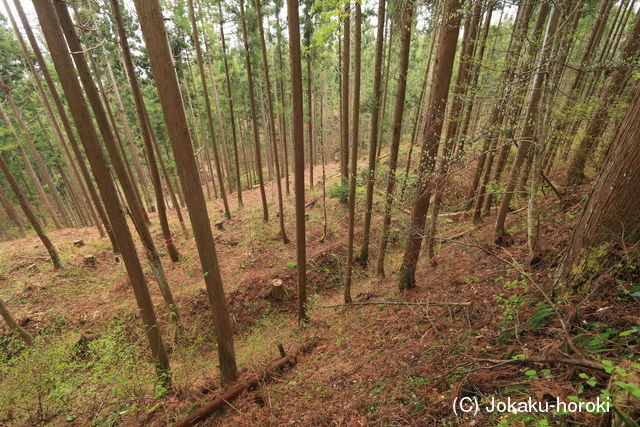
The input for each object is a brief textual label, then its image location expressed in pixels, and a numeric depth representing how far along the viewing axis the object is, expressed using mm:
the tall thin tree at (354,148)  7156
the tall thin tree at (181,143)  3182
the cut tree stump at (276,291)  9422
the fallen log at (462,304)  4690
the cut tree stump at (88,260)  10992
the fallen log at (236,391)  4780
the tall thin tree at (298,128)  4551
